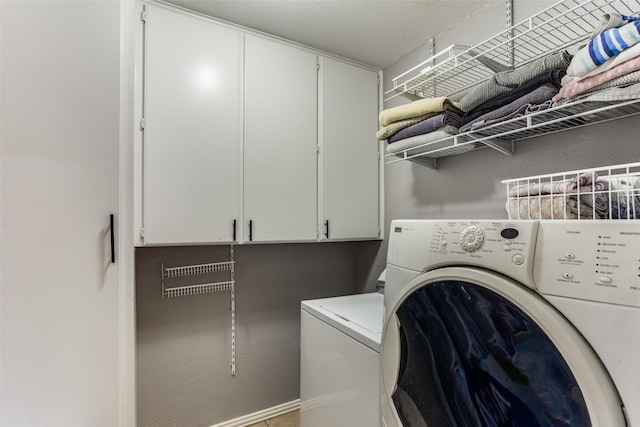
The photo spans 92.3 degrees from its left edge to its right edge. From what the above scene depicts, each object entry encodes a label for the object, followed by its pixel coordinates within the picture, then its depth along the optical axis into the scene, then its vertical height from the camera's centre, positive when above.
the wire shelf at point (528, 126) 0.97 +0.35
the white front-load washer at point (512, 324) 0.53 -0.23
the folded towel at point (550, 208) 0.85 +0.03
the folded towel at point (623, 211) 0.76 +0.01
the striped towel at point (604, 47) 0.78 +0.45
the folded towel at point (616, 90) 0.80 +0.35
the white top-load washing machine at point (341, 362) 1.15 -0.63
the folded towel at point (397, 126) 1.48 +0.47
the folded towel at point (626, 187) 0.76 +0.08
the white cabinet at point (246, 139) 1.49 +0.44
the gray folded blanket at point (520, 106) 1.03 +0.40
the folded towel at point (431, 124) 1.36 +0.43
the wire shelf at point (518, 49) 1.11 +0.71
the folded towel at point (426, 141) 1.37 +0.37
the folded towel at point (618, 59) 0.77 +0.41
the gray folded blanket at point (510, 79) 1.01 +0.50
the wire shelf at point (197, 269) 1.80 -0.31
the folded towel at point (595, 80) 0.78 +0.38
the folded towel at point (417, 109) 1.38 +0.51
